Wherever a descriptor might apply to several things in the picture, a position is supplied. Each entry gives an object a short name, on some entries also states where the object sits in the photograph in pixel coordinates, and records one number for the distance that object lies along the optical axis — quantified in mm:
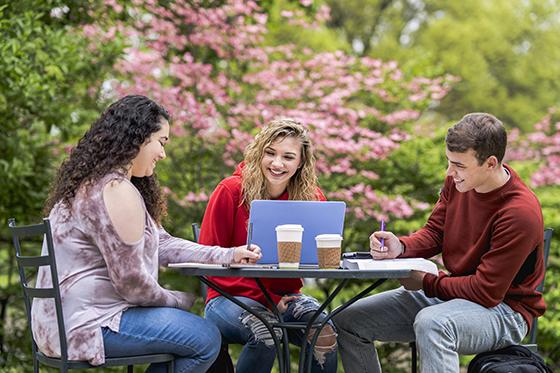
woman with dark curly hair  6008
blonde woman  7199
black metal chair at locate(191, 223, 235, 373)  7207
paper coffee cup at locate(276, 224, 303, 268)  6148
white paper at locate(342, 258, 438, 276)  6297
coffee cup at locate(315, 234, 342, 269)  6195
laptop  6375
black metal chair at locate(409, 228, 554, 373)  7465
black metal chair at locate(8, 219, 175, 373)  5980
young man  6406
